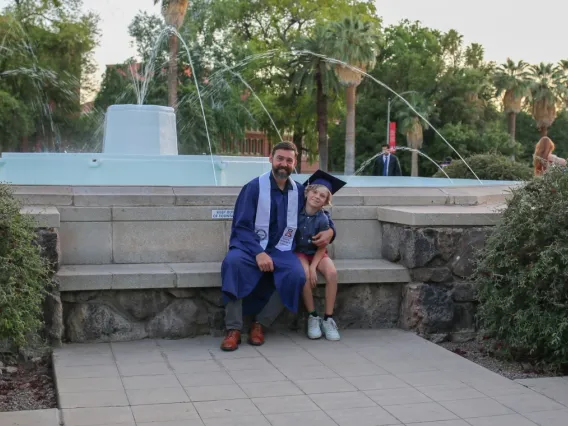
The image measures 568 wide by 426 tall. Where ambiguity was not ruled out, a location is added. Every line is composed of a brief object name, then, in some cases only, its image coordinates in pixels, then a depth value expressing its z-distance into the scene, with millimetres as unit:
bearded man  6316
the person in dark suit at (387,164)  16592
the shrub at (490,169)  16531
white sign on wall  6984
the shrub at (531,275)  5676
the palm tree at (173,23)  34656
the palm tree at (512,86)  56562
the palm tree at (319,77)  42375
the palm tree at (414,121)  52094
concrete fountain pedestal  11500
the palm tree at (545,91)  57406
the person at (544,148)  12789
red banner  50750
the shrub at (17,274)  5086
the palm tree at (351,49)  42434
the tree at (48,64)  37344
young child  6570
